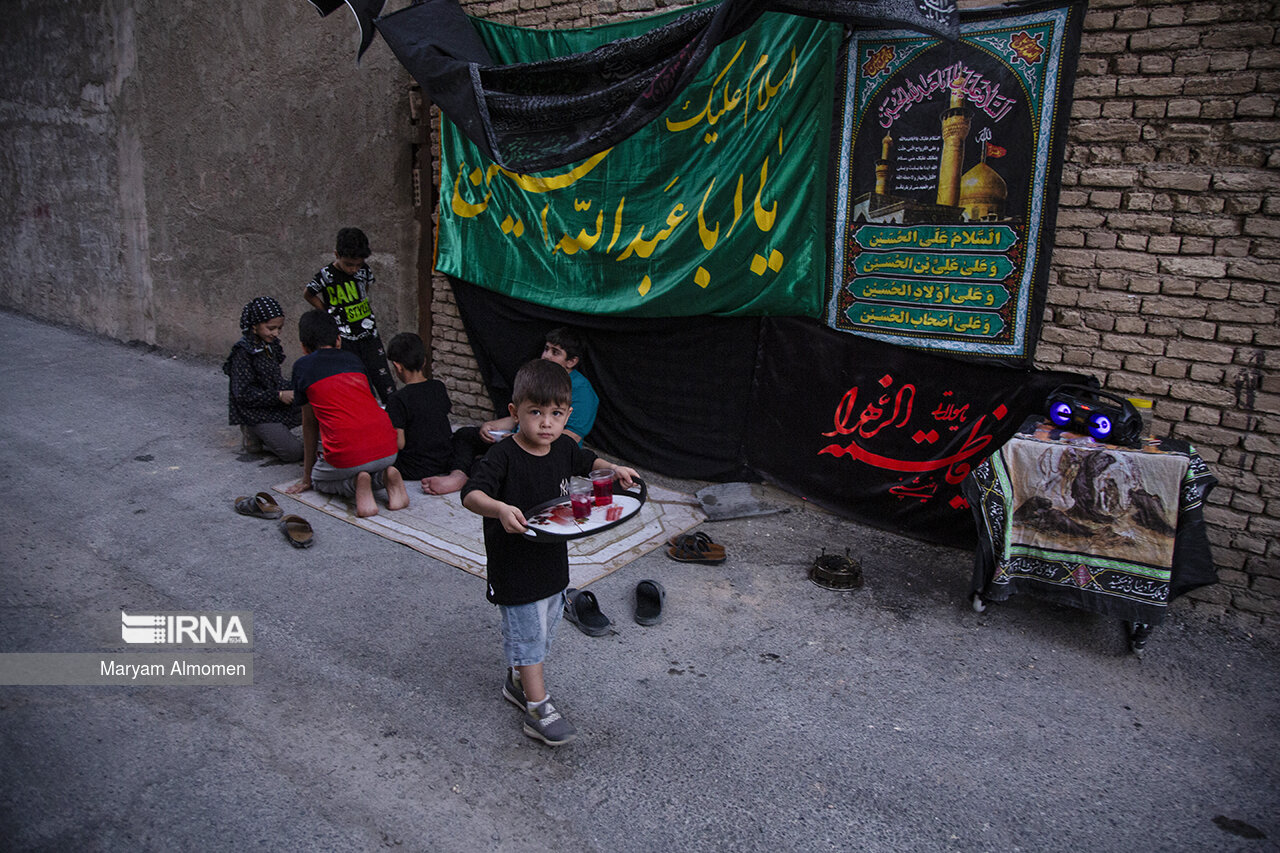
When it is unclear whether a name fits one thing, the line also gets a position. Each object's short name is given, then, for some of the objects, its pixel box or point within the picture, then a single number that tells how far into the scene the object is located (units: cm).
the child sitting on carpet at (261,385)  578
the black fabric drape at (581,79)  386
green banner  472
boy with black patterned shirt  570
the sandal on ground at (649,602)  381
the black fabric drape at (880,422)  440
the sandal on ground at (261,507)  490
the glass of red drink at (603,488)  275
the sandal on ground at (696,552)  443
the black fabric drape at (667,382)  531
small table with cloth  348
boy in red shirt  489
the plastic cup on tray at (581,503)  263
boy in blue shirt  526
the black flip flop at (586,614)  372
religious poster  402
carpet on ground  442
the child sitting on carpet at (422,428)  512
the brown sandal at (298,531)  452
